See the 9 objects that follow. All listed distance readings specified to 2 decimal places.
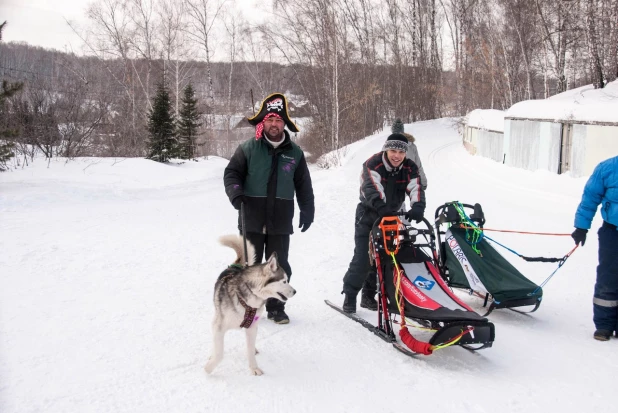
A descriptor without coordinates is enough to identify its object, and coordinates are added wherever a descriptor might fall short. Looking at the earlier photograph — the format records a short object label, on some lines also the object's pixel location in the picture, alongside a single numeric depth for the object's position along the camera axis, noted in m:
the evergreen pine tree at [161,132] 21.47
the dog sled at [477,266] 4.28
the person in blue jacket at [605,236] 4.01
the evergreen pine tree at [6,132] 9.39
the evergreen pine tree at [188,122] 25.41
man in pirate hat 4.09
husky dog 3.30
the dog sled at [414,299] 3.39
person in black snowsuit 4.27
